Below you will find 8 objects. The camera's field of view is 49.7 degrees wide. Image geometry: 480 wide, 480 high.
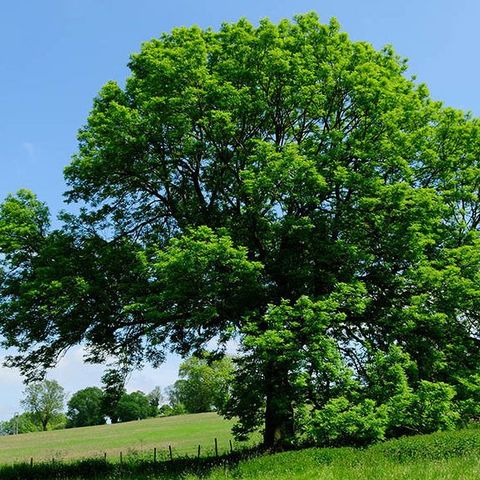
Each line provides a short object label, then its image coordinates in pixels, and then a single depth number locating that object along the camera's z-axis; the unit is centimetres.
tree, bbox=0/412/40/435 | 16838
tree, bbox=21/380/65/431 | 16262
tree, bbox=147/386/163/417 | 18275
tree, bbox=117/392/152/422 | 17112
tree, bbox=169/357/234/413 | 11494
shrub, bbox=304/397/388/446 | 1848
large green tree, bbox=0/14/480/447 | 2077
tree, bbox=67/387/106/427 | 18162
